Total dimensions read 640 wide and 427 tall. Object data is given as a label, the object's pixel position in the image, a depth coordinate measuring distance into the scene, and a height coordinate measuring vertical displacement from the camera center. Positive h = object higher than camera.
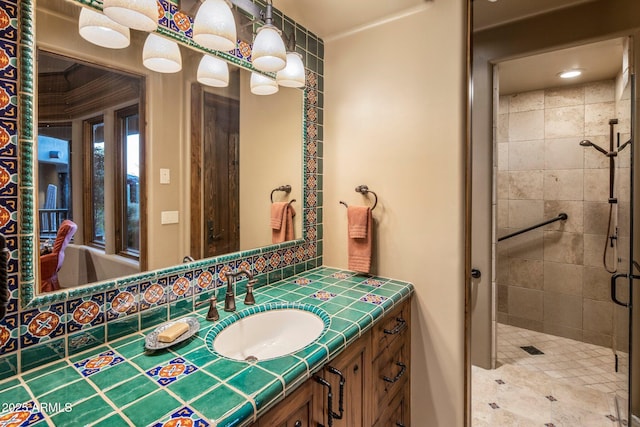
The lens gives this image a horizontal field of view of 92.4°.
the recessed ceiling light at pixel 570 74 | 2.33 +1.04
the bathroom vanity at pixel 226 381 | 0.63 -0.41
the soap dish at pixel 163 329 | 0.87 -0.38
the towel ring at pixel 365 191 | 1.65 +0.10
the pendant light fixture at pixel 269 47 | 1.15 +0.61
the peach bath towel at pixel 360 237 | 1.59 -0.15
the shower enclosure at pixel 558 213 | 2.46 -0.04
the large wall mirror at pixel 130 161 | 0.82 +0.16
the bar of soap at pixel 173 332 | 0.88 -0.36
